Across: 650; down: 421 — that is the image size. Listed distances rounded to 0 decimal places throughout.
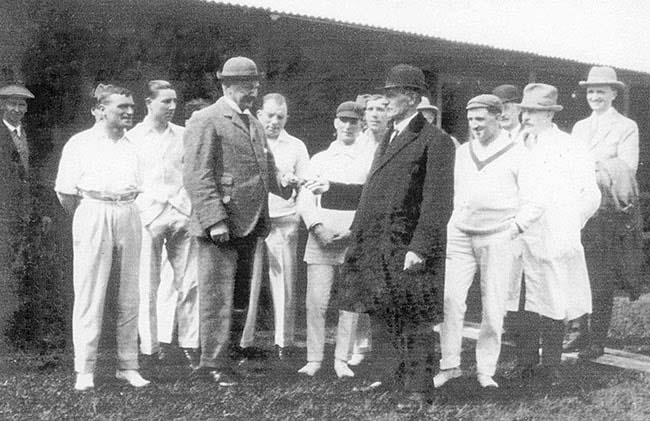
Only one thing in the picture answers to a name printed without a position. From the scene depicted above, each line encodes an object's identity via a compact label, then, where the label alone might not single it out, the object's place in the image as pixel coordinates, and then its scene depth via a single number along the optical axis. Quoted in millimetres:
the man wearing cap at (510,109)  5199
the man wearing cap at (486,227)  4484
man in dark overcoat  4004
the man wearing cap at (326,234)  4613
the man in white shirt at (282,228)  4844
